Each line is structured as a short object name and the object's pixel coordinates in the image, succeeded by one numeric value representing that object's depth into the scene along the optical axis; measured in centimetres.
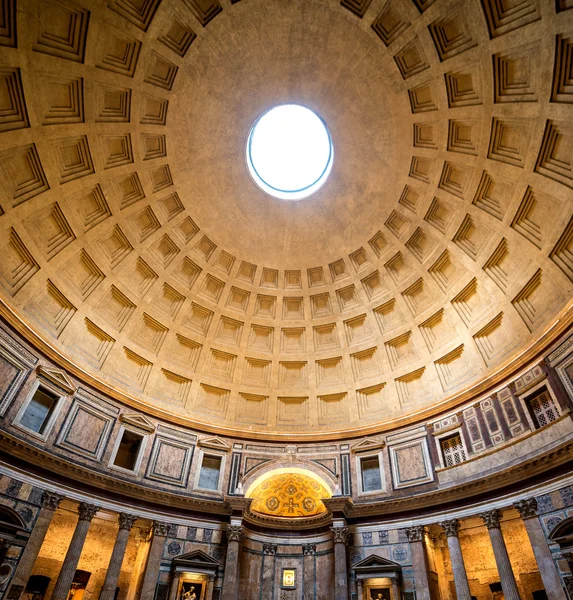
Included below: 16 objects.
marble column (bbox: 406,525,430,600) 1694
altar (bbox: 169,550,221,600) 1825
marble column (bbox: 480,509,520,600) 1500
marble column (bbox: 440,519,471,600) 1622
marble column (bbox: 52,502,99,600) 1586
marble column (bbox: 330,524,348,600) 1794
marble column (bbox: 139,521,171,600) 1770
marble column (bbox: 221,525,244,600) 1812
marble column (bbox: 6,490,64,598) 1478
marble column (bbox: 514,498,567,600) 1382
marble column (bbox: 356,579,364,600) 1814
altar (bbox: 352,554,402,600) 1777
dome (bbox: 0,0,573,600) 1627
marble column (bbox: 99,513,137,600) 1680
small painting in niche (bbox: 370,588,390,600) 1769
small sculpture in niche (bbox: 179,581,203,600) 1816
